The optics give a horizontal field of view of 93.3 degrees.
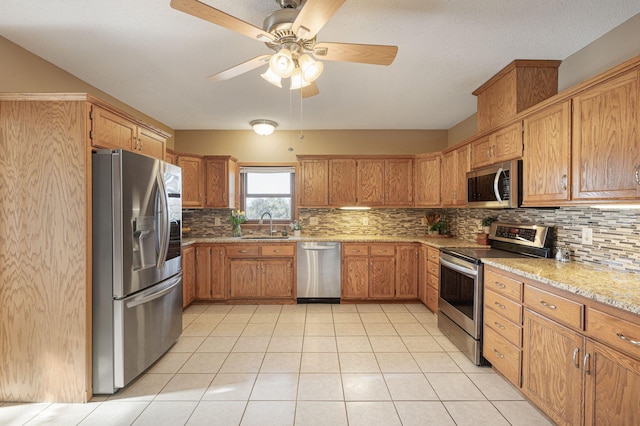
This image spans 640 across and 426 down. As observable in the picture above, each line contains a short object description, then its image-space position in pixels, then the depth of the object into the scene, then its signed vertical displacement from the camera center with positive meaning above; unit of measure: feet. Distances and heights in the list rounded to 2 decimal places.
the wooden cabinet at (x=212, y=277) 13.32 -2.98
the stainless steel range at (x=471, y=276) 8.12 -1.99
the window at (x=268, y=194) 15.55 +0.79
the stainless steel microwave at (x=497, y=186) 8.13 +0.68
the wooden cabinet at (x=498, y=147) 8.19 +1.86
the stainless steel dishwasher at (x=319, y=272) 13.44 -2.80
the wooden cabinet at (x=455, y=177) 11.33 +1.28
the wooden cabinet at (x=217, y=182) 14.19 +1.29
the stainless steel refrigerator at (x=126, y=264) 6.69 -1.26
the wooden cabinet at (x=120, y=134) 6.73 +1.91
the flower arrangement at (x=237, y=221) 14.51 -0.56
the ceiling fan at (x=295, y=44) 4.59 +2.93
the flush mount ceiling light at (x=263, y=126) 13.36 +3.69
